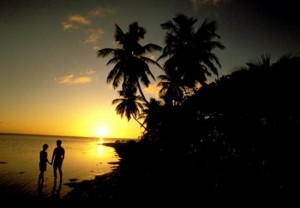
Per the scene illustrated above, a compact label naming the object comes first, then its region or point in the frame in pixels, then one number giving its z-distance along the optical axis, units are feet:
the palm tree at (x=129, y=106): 130.93
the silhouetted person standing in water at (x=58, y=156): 40.42
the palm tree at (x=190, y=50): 74.74
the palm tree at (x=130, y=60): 76.64
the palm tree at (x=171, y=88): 82.94
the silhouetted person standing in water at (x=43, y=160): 40.11
